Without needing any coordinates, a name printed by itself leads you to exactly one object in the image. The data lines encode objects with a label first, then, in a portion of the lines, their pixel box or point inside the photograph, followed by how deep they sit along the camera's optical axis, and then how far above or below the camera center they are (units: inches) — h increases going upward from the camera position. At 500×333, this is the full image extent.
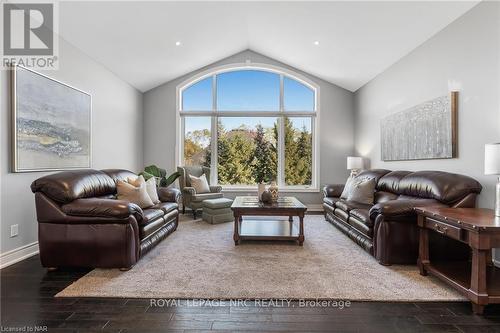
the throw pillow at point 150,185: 159.6 -12.1
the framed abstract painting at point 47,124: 123.0 +20.3
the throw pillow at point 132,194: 148.5 -15.6
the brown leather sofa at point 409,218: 116.5 -23.2
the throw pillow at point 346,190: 187.1 -16.9
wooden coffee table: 147.3 -27.2
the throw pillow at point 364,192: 170.1 -16.3
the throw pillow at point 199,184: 225.0 -16.0
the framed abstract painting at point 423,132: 138.7 +19.7
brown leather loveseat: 111.0 -25.5
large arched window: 266.2 +34.9
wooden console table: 80.7 -25.7
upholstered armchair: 215.2 -20.7
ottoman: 199.3 -33.0
